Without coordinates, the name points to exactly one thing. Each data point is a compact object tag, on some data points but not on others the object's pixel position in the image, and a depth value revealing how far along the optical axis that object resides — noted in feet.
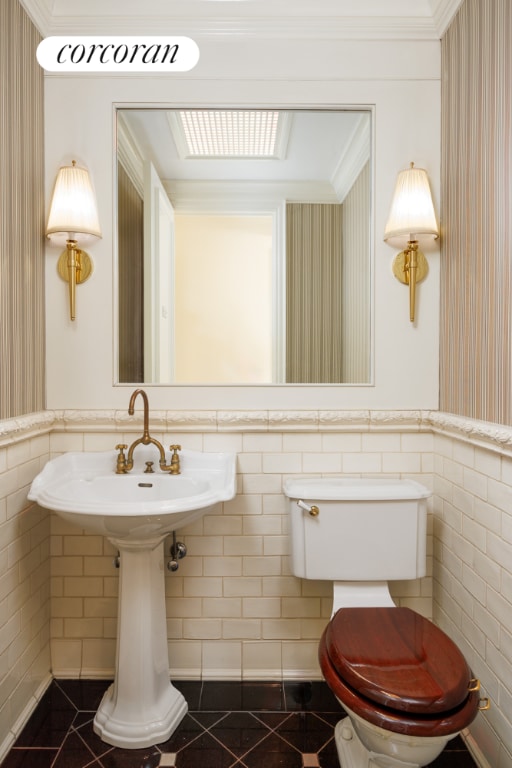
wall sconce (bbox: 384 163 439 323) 5.91
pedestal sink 4.77
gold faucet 5.75
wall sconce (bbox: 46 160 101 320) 5.90
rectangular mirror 6.23
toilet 3.72
